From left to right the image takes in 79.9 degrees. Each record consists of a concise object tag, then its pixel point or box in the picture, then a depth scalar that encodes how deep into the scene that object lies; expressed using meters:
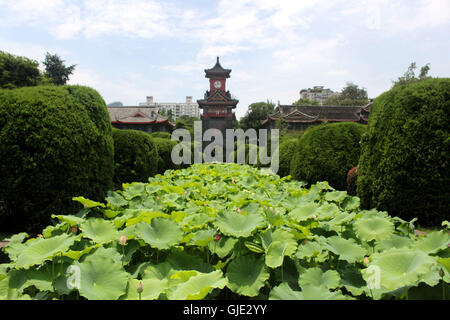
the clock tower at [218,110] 32.94
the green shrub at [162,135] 23.41
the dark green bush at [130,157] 5.96
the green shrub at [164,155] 9.85
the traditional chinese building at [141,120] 34.75
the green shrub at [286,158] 8.03
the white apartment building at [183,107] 163.62
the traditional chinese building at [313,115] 32.00
